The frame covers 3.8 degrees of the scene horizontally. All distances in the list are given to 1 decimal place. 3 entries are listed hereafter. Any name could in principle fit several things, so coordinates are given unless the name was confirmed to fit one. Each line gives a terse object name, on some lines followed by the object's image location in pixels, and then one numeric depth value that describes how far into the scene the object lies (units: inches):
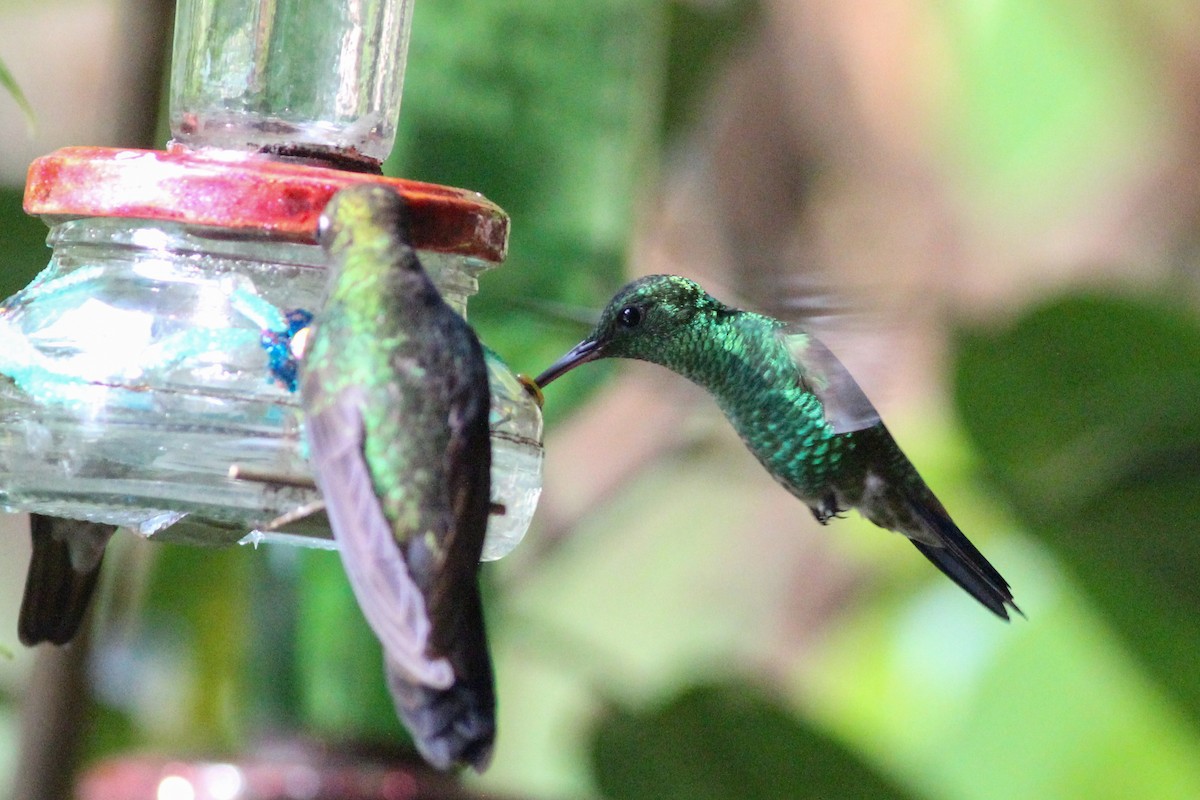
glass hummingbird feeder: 103.4
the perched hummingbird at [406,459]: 102.2
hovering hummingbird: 106.5
